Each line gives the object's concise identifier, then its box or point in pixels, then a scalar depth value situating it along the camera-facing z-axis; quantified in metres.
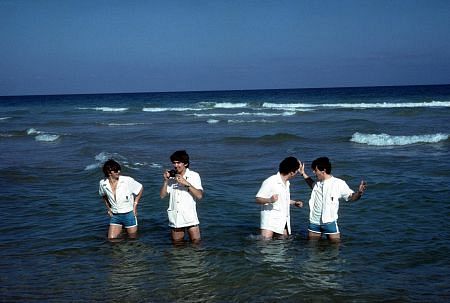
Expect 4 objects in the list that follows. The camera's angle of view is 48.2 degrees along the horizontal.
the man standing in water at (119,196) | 7.75
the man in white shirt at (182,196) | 7.16
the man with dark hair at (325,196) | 7.22
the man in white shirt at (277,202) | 7.15
